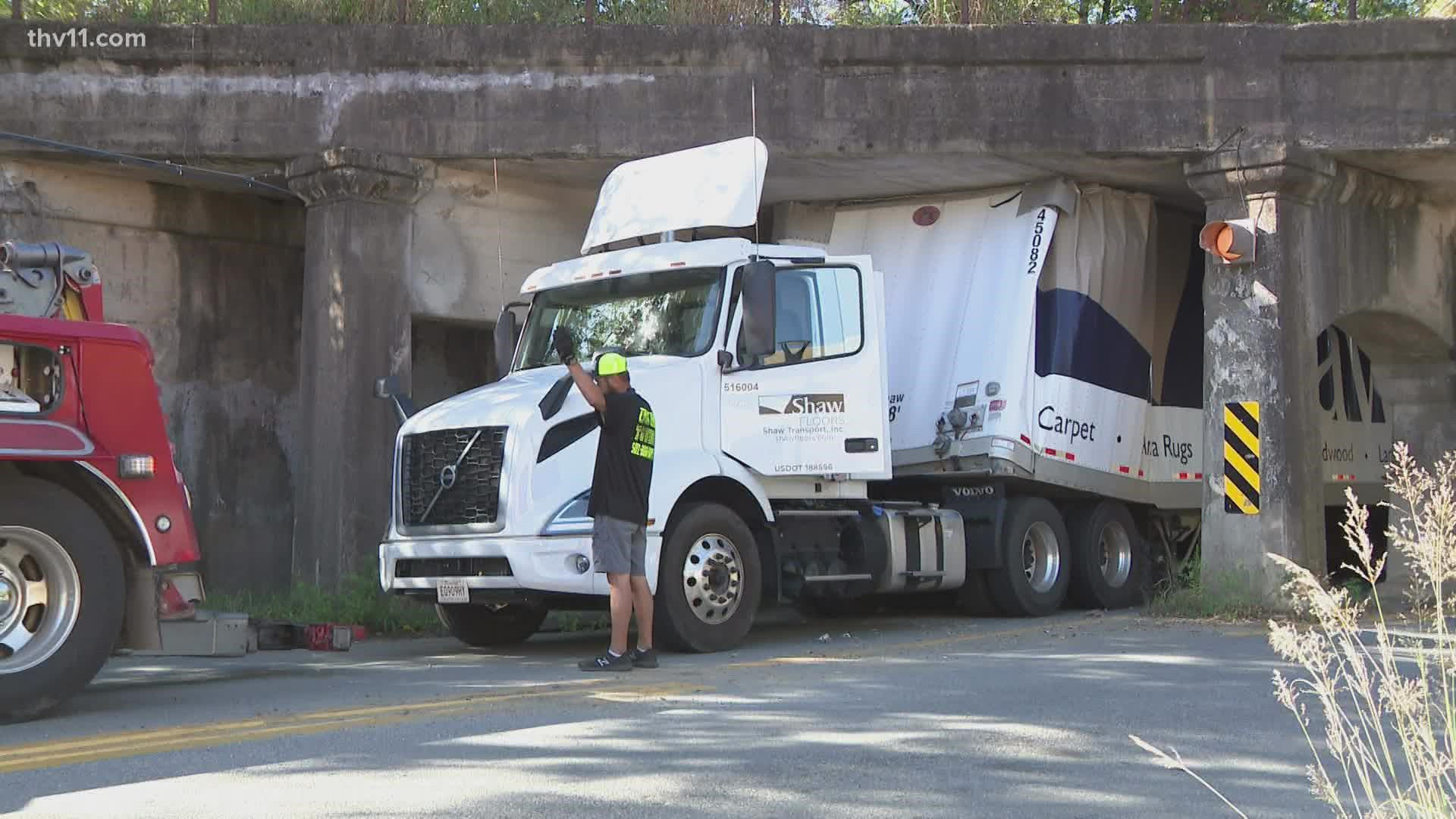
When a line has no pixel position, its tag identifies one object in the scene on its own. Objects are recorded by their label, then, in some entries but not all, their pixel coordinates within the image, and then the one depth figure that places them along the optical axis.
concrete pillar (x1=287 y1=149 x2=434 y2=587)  13.55
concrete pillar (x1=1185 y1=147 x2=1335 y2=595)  13.31
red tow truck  7.59
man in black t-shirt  9.58
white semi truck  10.48
